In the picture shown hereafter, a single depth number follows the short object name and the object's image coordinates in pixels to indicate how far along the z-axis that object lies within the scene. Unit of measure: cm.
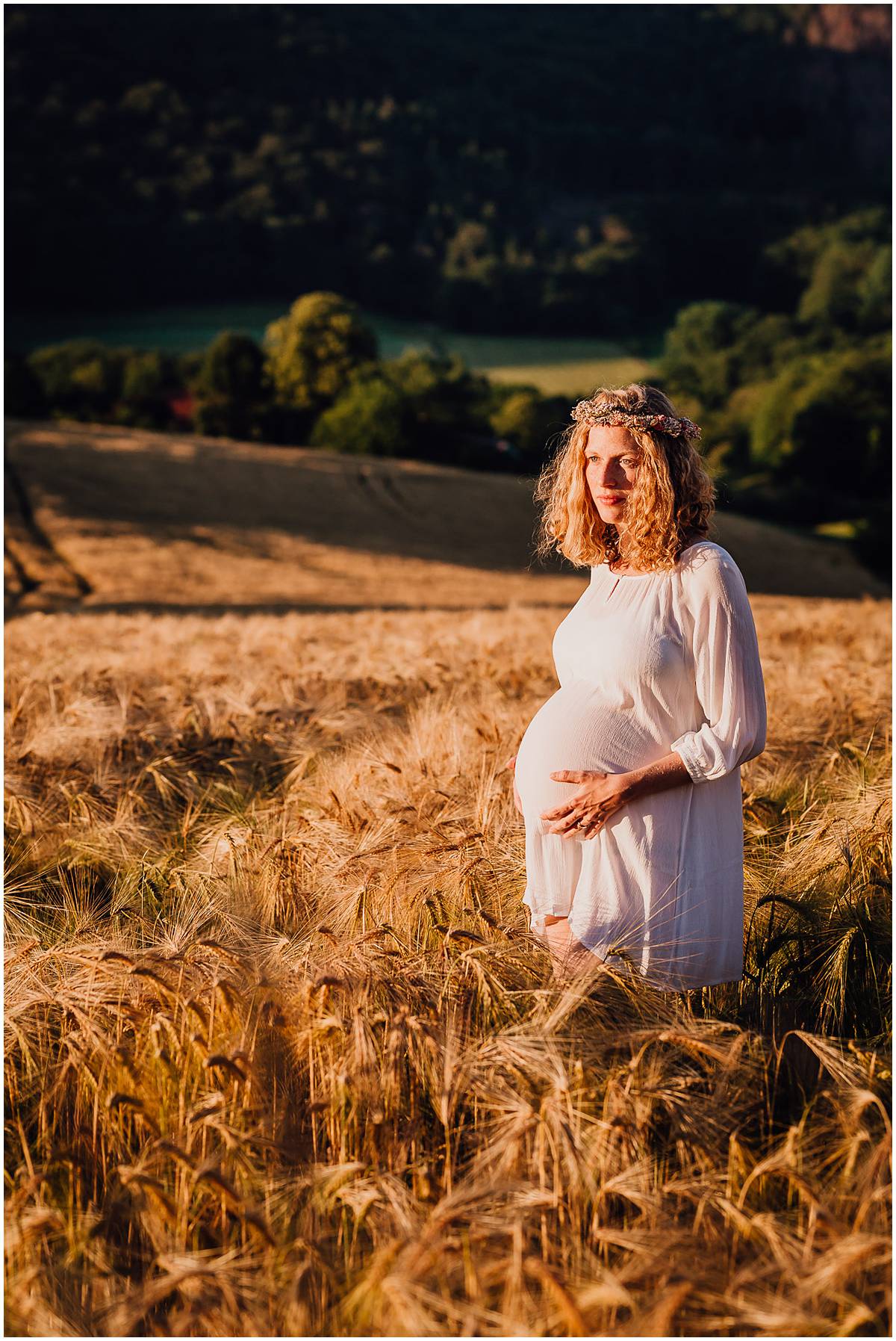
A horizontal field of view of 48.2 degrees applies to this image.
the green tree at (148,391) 6731
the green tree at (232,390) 6284
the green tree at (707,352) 9225
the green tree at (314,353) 6519
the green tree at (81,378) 6806
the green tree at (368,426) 5884
